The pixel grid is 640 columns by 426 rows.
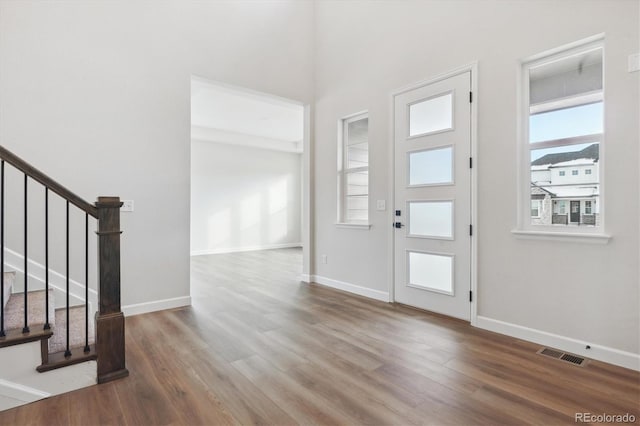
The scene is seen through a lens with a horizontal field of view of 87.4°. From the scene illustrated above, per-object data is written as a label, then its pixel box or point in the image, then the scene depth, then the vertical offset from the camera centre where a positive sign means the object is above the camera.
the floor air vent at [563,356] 2.39 -1.08
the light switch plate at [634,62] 2.26 +1.01
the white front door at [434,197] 3.24 +0.15
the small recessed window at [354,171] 4.42 +0.54
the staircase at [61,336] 1.85 -0.80
